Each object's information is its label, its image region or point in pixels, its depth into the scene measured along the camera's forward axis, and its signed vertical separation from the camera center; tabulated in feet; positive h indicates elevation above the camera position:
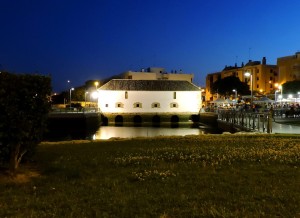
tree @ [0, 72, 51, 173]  19.15 -0.24
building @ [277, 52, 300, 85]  229.46 +33.42
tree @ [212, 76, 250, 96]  261.35 +20.68
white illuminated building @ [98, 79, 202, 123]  184.03 +4.98
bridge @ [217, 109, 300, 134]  67.37 -4.17
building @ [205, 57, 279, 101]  280.27 +32.26
